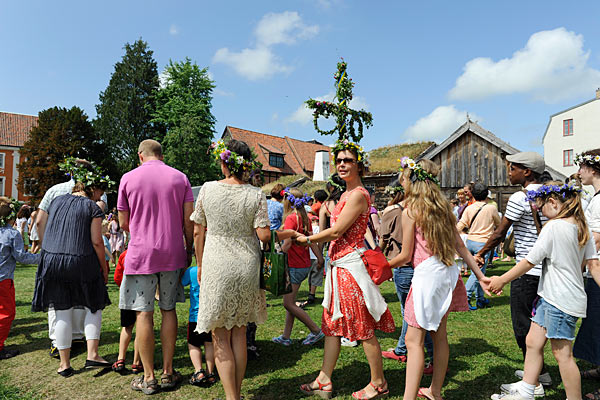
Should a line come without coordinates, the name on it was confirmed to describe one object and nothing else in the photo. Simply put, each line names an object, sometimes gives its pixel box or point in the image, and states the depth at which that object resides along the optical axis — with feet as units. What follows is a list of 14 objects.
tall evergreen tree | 126.41
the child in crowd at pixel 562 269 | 9.56
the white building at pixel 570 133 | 123.13
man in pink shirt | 11.47
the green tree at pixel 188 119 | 112.88
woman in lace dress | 9.88
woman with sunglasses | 10.53
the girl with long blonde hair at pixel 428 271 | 9.74
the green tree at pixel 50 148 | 112.27
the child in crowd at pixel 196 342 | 11.92
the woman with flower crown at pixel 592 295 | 11.03
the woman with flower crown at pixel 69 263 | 12.95
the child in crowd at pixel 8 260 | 14.62
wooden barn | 49.32
